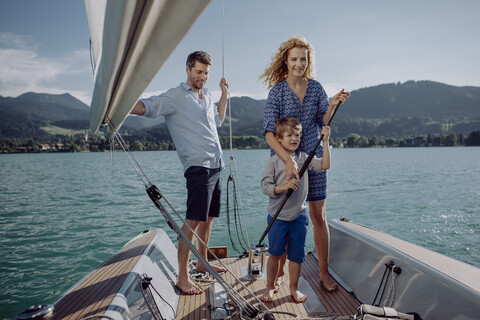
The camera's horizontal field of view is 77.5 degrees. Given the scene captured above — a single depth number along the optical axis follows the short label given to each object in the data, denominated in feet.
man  8.24
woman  8.21
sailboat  3.38
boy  7.74
